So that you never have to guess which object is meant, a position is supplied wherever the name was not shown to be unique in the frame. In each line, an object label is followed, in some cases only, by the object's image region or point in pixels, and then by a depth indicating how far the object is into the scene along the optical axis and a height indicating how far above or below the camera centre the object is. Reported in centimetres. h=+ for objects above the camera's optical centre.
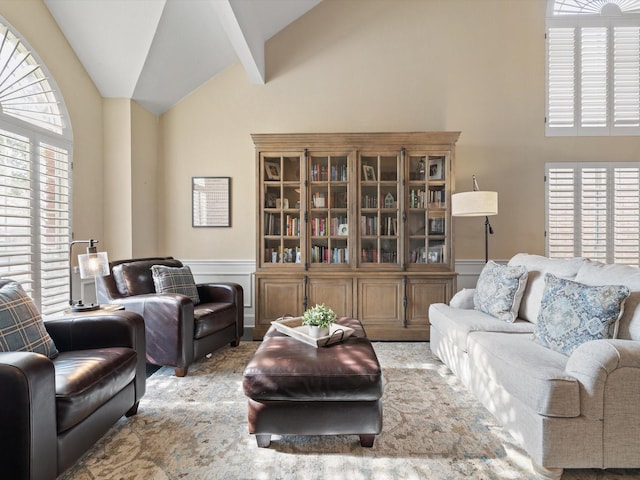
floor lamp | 318 +31
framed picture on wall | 403 +41
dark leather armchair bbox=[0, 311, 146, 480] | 129 -68
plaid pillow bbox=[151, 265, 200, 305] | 304 -40
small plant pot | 211 -58
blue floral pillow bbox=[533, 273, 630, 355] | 172 -41
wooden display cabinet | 352 +10
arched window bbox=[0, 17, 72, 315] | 244 +46
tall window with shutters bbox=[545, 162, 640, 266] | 381 +28
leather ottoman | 170 -79
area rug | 160 -109
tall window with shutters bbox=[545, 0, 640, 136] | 383 +189
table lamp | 228 -21
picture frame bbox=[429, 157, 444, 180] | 359 +72
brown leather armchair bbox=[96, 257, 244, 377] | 266 -64
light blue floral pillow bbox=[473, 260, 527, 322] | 256 -42
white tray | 204 -60
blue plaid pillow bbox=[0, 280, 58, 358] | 161 -43
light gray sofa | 149 -72
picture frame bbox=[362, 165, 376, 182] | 360 +66
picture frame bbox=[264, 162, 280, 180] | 362 +70
